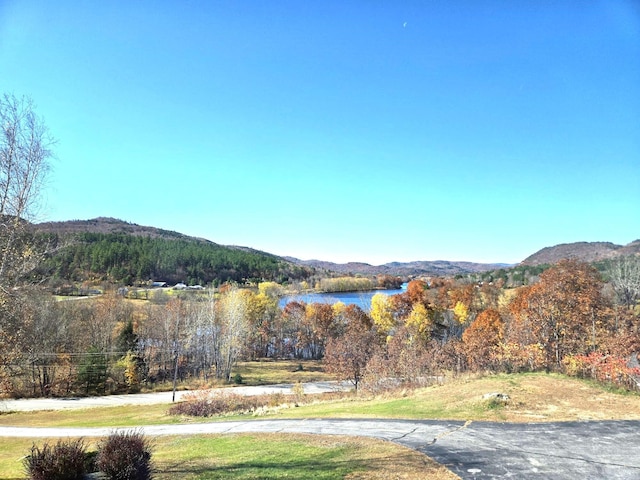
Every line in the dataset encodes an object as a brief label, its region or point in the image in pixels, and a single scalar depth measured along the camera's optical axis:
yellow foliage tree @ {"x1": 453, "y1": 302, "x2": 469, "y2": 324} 66.56
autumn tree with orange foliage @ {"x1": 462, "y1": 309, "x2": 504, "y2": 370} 29.79
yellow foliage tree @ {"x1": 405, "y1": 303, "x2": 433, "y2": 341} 57.41
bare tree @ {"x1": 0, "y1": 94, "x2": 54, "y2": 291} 10.95
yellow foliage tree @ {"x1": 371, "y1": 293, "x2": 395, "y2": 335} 67.00
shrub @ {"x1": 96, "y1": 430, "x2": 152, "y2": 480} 7.72
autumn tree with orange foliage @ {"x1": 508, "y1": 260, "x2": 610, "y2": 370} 27.17
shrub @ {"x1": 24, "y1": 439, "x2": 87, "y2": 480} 7.51
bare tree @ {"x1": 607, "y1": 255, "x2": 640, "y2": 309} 54.59
